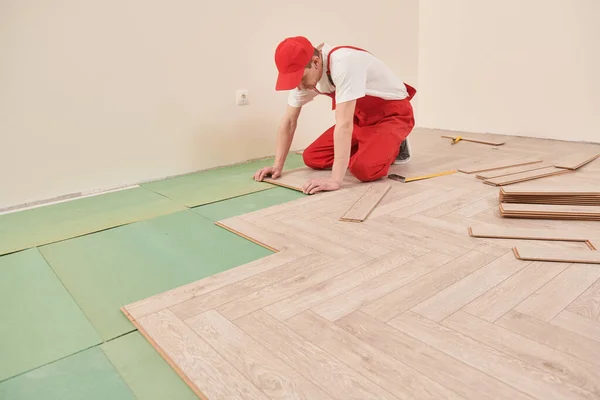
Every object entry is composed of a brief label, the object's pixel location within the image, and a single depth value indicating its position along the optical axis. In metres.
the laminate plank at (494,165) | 2.92
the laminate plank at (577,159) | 2.88
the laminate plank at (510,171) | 2.75
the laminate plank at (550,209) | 2.07
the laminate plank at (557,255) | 1.65
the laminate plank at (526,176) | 2.61
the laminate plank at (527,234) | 1.86
